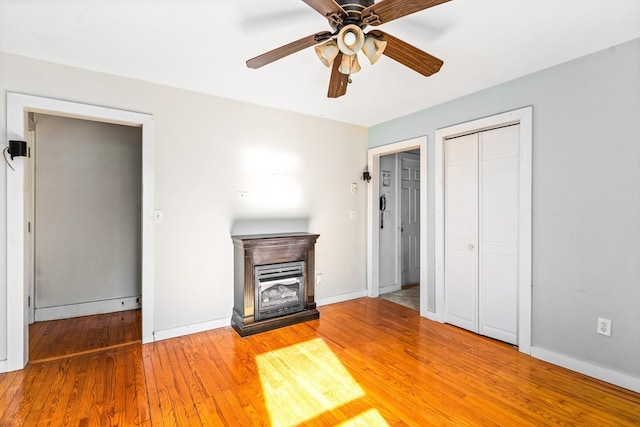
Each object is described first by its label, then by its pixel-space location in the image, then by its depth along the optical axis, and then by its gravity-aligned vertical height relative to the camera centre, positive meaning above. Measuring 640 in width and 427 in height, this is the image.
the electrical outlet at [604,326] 2.29 -0.86
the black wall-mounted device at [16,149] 2.37 +0.49
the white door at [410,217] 4.96 -0.07
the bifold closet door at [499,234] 2.91 -0.20
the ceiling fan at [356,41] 1.49 +0.97
